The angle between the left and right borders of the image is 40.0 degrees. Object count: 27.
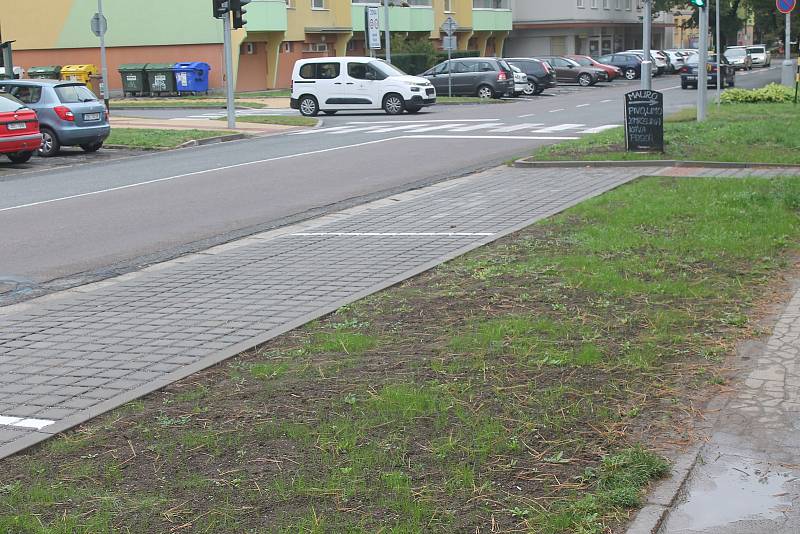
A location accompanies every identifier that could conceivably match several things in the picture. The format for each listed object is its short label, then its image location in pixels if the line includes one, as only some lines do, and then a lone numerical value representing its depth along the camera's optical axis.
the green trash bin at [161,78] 47.44
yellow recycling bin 48.84
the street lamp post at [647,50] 28.70
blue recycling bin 47.06
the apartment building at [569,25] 74.12
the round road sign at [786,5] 27.70
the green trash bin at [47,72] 48.84
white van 34.66
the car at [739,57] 72.12
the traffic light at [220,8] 28.19
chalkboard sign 17.05
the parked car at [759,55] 79.75
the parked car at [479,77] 42.03
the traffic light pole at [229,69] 29.19
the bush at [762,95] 30.50
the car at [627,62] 63.19
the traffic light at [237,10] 27.70
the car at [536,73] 46.69
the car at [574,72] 56.50
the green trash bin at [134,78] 47.97
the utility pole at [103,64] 35.38
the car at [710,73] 41.57
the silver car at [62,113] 23.56
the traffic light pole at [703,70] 23.42
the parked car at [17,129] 21.20
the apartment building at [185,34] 48.69
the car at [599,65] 58.09
